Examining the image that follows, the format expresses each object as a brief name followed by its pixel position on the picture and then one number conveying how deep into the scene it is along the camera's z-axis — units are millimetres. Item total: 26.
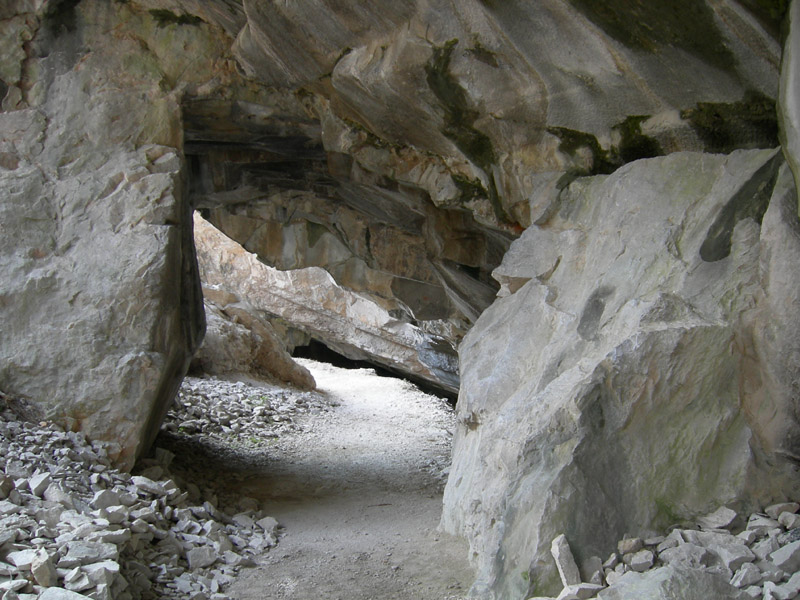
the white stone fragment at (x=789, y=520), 3131
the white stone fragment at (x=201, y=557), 4645
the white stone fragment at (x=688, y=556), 3029
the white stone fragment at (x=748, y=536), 3104
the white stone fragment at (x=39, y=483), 4574
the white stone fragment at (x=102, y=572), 3756
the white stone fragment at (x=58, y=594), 3521
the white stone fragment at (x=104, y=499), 4688
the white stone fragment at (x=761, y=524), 3166
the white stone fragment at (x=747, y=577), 2824
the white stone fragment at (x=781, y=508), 3248
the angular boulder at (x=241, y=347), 12188
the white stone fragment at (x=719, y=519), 3275
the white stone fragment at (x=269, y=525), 5477
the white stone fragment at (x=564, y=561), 3180
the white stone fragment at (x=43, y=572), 3635
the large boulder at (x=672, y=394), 3330
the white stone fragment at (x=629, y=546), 3271
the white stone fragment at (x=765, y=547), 2979
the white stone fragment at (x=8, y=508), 4199
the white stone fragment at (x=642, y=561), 3139
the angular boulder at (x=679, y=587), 2725
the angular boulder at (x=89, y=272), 5586
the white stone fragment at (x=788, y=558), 2838
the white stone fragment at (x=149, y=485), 5301
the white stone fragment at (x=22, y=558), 3717
